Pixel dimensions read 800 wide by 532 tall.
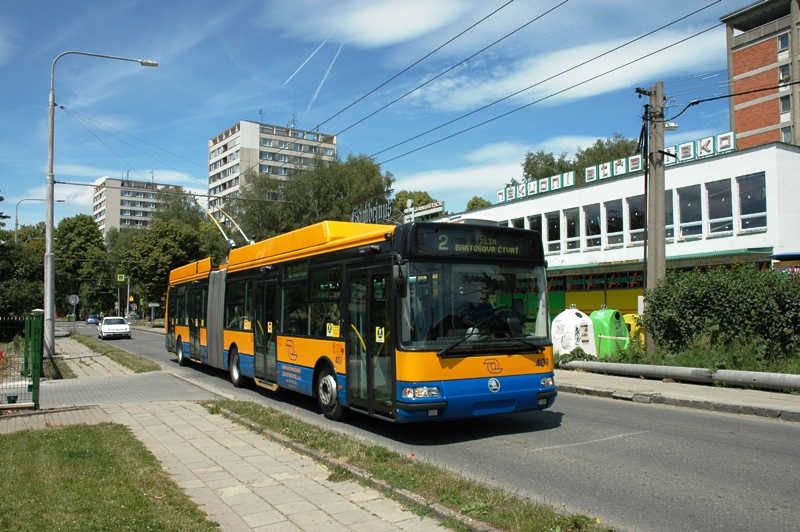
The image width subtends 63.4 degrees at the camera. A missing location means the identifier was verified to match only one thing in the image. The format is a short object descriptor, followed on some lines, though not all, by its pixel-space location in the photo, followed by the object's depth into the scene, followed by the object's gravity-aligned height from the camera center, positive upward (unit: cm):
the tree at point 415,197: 7712 +1239
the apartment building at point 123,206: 13488 +2052
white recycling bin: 1777 -104
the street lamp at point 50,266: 2233 +131
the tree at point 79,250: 9100 +759
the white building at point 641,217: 2420 +351
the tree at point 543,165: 6081 +1256
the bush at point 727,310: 1311 -31
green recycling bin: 1778 -95
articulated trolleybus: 793 -30
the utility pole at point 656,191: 1631 +266
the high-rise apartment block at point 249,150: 10138 +2441
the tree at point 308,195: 5644 +945
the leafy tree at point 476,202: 7712 +1153
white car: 4106 -162
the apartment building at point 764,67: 5406 +1983
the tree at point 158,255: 6188 +463
